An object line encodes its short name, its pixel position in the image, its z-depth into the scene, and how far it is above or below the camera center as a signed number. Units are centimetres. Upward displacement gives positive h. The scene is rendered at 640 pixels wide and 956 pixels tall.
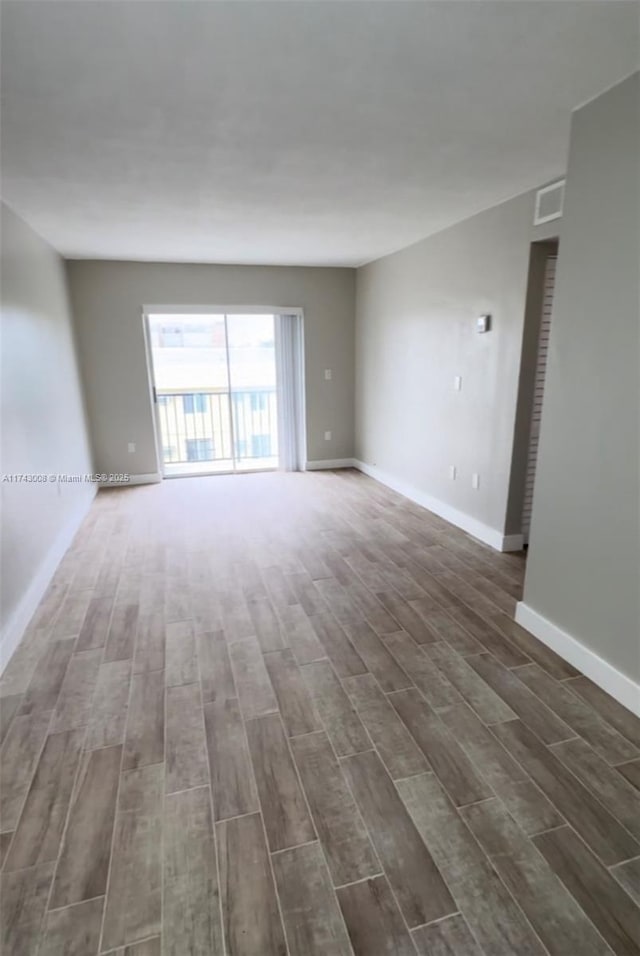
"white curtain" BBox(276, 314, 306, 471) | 579 -32
